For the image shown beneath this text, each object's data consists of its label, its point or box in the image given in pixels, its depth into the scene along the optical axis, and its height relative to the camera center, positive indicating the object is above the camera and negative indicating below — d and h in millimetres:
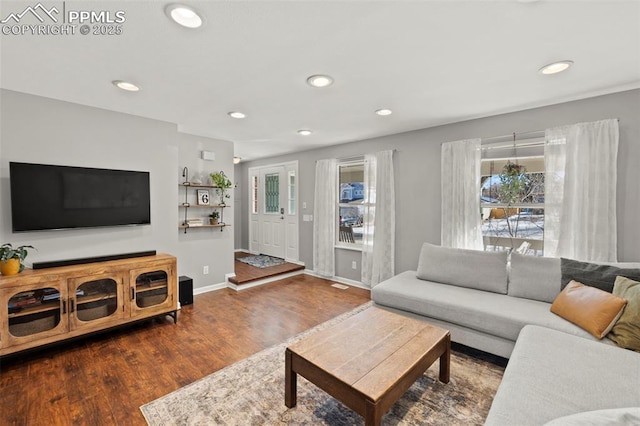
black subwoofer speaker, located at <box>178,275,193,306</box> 3629 -1113
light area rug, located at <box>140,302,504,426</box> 1739 -1335
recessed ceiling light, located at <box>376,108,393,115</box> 3006 +1050
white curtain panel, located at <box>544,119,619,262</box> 2498 +137
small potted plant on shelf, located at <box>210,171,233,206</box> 4168 +355
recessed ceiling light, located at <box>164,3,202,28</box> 1423 +1026
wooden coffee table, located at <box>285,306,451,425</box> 1468 -943
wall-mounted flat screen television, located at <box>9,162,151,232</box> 2490 +98
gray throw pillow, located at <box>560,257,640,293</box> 2115 -543
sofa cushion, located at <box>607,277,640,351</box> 1769 -773
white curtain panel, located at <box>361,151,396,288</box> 4055 -211
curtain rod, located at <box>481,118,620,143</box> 2912 +774
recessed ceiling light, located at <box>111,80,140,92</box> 2322 +1044
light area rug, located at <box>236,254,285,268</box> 5508 -1143
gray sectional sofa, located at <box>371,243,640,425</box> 1302 -896
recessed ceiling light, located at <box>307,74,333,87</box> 2211 +1036
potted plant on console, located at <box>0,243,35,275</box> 2309 -443
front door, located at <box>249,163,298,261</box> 5746 -103
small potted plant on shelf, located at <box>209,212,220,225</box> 4254 -179
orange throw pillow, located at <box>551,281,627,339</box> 1870 -736
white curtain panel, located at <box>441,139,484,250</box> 3266 +133
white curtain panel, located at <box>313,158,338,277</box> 4848 -122
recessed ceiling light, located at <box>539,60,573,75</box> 2023 +1039
